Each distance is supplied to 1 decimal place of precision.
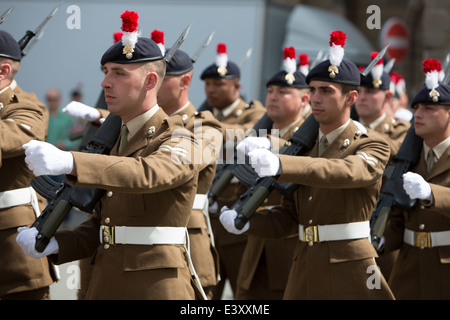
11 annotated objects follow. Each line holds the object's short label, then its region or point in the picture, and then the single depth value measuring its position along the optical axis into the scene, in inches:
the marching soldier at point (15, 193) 399.9
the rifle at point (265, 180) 374.9
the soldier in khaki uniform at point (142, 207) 323.9
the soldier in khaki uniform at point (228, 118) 540.1
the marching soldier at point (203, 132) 421.1
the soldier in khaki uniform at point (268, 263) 477.4
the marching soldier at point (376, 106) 577.0
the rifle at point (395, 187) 429.7
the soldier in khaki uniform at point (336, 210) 374.6
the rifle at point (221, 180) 517.7
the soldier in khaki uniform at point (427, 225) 429.4
